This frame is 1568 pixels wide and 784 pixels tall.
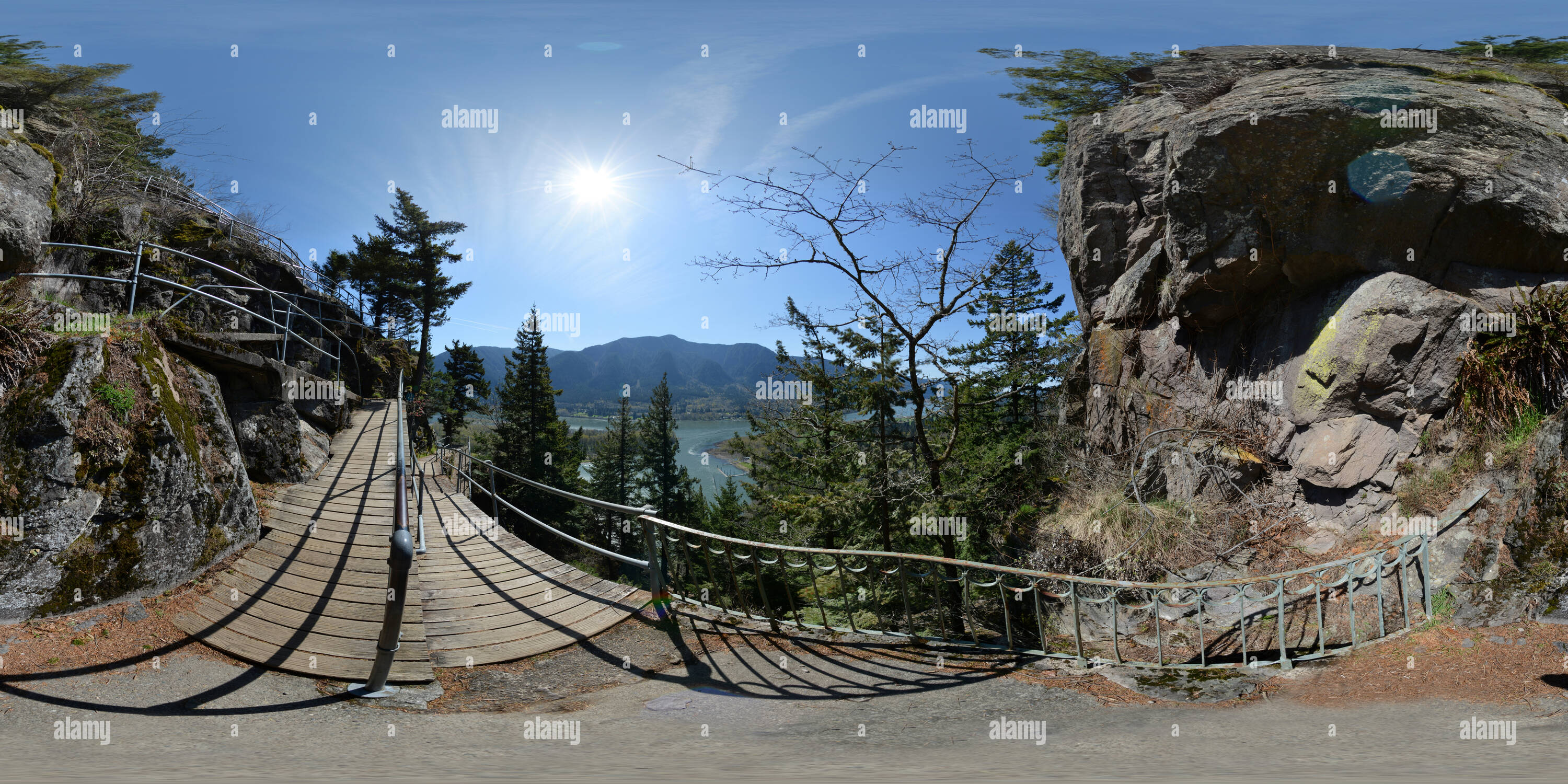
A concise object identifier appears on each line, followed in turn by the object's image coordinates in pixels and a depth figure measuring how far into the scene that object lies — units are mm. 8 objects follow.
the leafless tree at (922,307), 10438
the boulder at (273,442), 8164
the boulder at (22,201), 7586
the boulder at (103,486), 4676
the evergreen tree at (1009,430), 12531
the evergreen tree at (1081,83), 14625
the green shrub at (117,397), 5402
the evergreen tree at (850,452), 12390
